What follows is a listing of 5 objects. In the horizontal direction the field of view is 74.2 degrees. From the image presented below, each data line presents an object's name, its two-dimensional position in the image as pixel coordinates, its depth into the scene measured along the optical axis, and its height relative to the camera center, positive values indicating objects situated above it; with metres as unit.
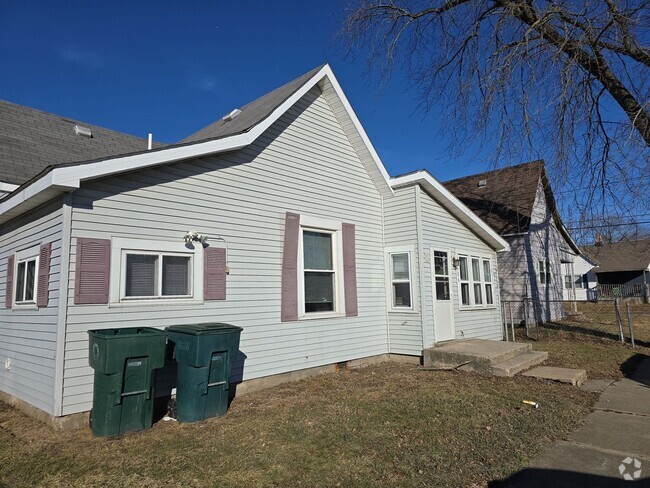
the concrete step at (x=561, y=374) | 7.26 -1.48
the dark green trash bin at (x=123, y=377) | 4.70 -0.84
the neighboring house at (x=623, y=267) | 35.88 +1.88
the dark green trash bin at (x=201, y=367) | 5.27 -0.84
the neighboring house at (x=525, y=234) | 16.03 +2.19
